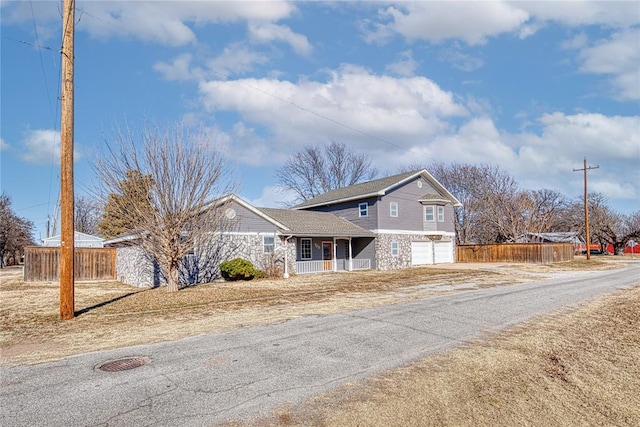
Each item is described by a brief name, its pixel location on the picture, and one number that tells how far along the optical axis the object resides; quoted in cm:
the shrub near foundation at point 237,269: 1963
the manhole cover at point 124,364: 569
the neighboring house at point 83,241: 3199
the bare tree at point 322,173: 4959
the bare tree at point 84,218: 5222
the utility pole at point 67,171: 942
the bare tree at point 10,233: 3788
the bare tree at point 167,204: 1441
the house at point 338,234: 2020
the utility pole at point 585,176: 3362
